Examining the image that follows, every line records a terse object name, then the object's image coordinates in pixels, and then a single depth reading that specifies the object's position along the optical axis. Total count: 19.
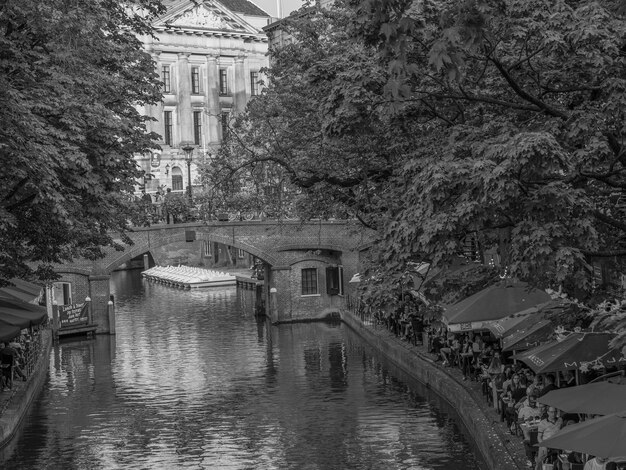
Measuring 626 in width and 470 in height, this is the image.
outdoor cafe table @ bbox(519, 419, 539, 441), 19.64
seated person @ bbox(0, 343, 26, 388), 30.95
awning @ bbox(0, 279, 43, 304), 34.12
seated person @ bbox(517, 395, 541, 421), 20.44
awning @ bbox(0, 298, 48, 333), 28.91
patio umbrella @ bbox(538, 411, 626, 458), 13.80
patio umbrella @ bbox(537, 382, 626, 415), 15.84
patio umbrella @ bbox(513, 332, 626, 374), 18.50
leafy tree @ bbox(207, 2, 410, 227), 20.89
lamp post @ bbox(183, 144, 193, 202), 53.13
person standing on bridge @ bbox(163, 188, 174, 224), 56.12
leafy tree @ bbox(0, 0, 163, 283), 21.58
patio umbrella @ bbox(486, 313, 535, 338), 24.71
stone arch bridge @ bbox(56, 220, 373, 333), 54.81
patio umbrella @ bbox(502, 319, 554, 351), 23.00
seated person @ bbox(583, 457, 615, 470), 15.55
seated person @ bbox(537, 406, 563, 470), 18.22
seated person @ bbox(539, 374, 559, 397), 20.73
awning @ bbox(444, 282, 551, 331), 26.20
